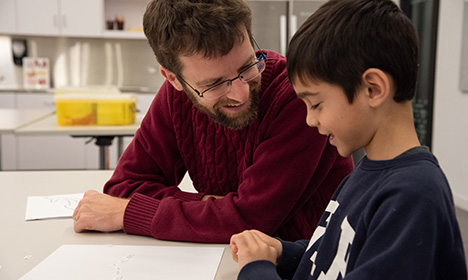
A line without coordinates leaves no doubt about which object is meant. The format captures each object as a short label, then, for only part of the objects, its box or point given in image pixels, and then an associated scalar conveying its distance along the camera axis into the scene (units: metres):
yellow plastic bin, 2.67
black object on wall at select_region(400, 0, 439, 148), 4.14
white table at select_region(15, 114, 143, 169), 2.58
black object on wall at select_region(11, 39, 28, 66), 5.16
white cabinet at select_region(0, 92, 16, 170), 4.84
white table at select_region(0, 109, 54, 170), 2.63
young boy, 0.56
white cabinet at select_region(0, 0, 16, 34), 4.82
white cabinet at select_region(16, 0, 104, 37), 4.84
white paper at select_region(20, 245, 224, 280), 0.87
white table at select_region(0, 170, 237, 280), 0.93
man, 1.05
